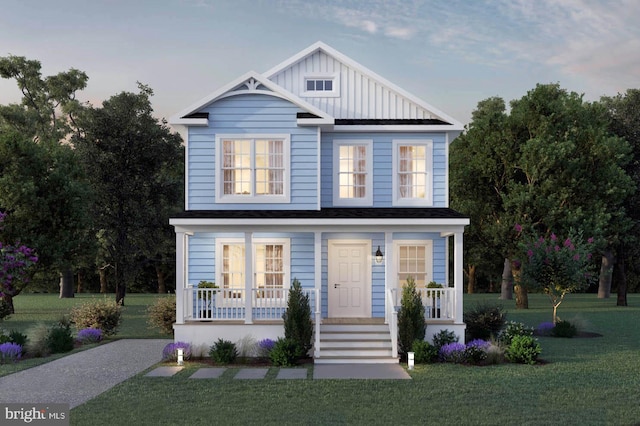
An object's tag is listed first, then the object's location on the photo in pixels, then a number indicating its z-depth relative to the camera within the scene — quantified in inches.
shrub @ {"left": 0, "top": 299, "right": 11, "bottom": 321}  1071.6
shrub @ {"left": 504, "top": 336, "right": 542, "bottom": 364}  648.4
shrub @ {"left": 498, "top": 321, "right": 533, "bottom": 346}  694.3
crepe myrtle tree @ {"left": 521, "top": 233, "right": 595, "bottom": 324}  959.0
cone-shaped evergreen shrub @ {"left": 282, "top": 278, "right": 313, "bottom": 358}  672.4
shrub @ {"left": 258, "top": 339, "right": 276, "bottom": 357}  680.4
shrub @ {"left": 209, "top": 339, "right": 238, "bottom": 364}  653.3
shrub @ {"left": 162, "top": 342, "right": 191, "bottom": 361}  673.6
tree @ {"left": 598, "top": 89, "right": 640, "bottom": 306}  1581.0
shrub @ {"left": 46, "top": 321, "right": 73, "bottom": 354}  746.8
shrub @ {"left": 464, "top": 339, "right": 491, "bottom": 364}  644.7
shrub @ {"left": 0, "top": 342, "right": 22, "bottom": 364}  672.4
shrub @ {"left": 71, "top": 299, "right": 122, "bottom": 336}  909.2
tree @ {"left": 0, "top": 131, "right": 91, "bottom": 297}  1250.0
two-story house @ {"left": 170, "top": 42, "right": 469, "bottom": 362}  720.3
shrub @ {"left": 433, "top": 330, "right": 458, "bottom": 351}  697.6
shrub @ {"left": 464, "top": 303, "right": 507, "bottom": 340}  791.1
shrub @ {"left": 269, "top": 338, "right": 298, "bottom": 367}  645.3
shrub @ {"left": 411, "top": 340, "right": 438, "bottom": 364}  653.9
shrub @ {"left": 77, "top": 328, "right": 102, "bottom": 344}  840.3
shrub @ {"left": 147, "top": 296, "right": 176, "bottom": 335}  921.5
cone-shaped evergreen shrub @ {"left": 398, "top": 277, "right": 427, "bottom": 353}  673.6
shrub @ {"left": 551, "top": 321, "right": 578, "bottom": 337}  923.7
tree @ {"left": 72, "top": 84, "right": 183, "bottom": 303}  1401.3
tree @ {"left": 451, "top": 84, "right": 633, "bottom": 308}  1327.5
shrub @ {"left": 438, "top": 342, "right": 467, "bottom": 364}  652.7
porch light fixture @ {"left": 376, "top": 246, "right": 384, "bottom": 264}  789.2
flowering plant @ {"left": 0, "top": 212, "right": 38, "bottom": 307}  728.3
